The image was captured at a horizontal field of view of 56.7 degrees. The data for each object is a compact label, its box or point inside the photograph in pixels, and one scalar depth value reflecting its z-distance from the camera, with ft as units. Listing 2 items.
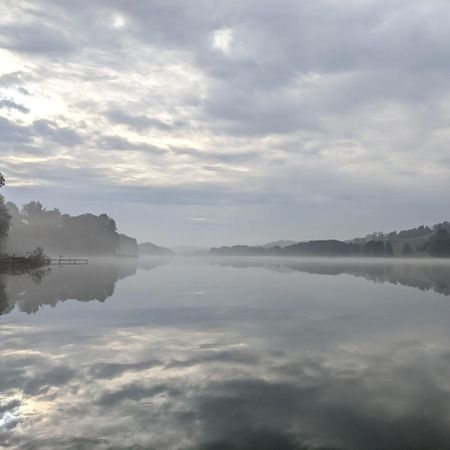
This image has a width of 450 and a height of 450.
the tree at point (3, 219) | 318.45
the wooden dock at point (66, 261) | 411.44
